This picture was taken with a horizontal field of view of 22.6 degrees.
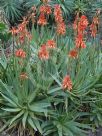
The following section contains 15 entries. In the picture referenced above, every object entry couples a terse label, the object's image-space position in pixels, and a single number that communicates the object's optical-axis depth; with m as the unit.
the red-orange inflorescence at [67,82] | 3.16
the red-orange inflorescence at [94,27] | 3.54
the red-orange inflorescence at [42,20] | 3.50
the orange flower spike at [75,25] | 3.63
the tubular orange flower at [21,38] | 3.49
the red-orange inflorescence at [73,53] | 3.30
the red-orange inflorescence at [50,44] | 3.27
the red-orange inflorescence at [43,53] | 3.14
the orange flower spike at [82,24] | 3.30
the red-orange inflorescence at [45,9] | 3.51
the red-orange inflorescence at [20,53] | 3.20
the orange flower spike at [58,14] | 3.46
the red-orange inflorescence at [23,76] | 3.25
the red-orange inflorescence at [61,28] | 3.51
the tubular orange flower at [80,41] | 3.25
